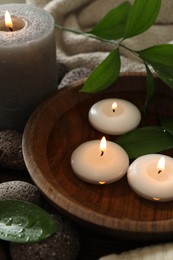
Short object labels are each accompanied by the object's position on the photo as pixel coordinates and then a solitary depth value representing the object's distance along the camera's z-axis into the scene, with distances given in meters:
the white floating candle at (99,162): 0.48
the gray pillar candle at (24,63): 0.50
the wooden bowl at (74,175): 0.43
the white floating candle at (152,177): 0.46
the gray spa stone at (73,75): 0.57
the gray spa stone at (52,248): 0.43
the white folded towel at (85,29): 0.62
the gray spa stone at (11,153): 0.51
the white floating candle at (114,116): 0.52
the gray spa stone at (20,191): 0.47
